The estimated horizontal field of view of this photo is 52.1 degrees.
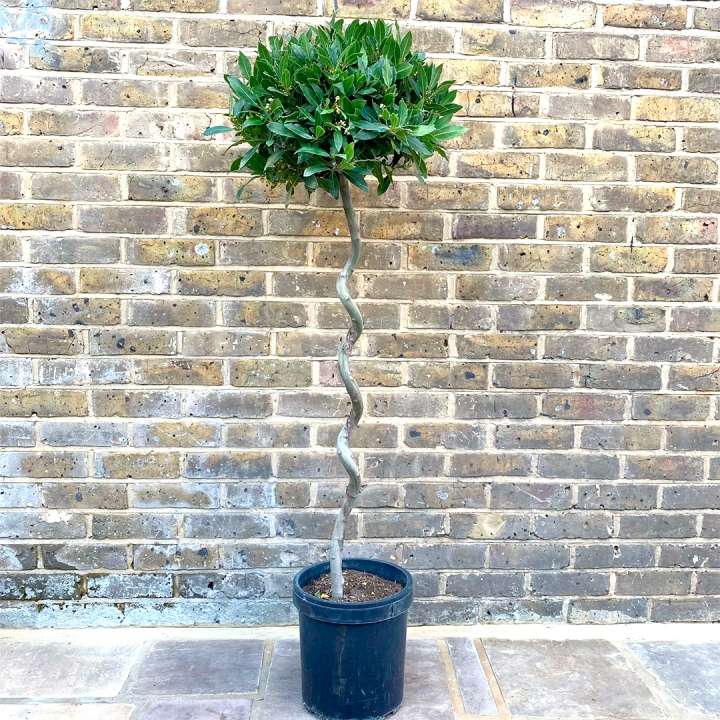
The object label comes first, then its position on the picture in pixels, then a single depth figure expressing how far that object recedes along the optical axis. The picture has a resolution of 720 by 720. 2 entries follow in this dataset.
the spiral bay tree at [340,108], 1.90
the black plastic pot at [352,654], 2.10
